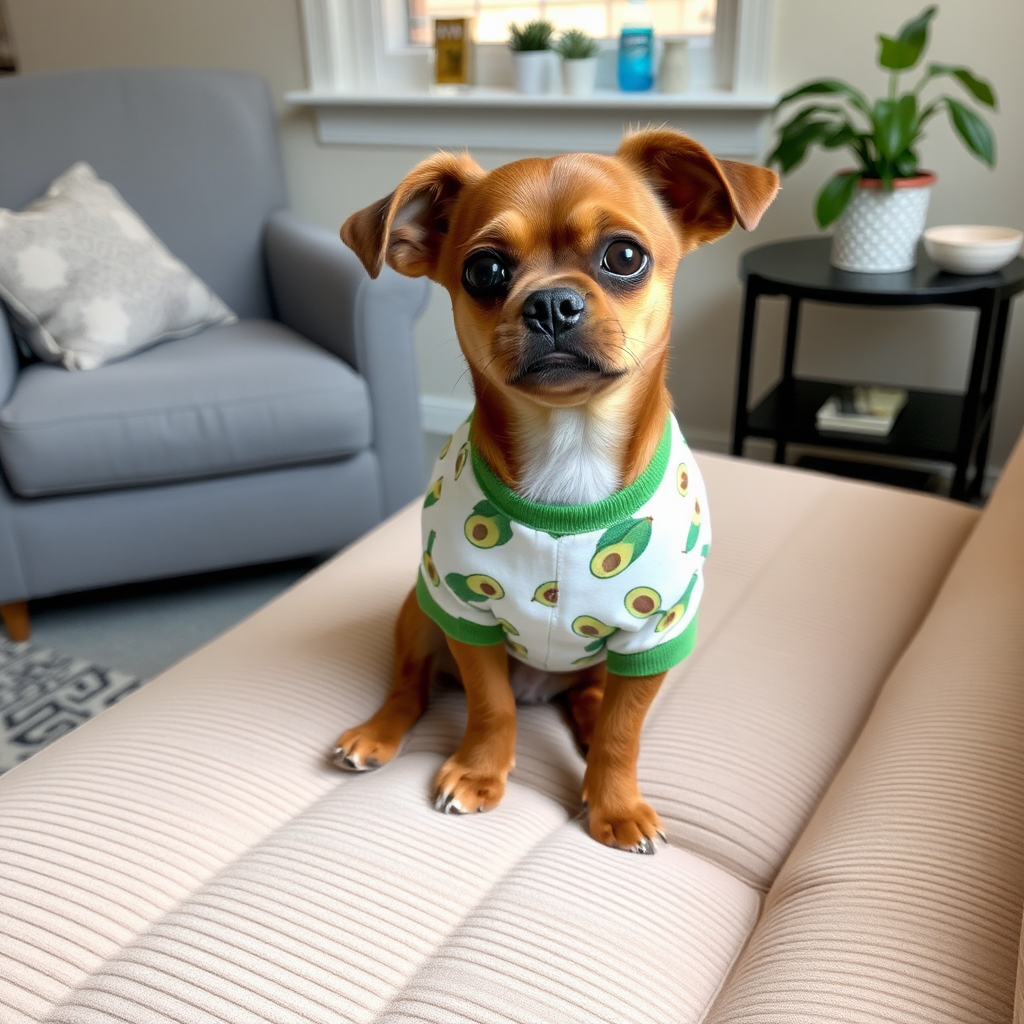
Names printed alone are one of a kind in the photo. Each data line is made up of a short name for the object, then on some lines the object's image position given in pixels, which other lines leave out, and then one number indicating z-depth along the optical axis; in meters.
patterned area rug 1.72
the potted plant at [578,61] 2.56
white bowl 1.99
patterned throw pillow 2.05
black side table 1.97
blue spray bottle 2.51
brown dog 0.89
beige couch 0.76
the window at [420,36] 2.56
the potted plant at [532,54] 2.62
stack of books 2.20
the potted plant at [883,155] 1.93
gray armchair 1.88
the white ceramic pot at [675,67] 2.46
